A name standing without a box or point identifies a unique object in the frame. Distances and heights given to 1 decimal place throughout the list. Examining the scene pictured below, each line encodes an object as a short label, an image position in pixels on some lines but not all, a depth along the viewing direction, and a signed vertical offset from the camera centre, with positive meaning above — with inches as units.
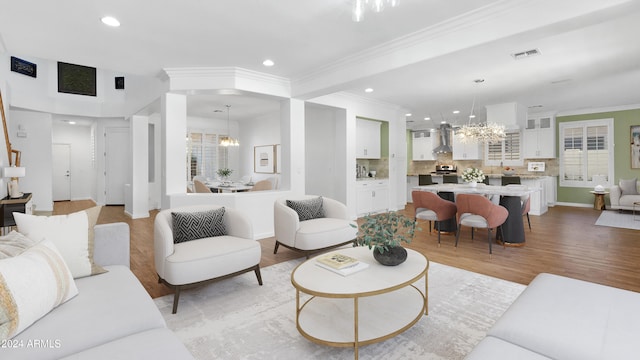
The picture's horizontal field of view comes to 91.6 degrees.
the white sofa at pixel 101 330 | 48.6 -26.7
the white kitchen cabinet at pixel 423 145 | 432.1 +40.2
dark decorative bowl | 89.6 -23.9
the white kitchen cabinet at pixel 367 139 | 274.1 +32.1
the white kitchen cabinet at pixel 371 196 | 264.7 -19.5
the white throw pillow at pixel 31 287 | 49.5 -19.4
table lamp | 171.2 +1.1
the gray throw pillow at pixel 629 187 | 277.6 -13.4
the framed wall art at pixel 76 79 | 285.6 +91.0
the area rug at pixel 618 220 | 223.8 -37.6
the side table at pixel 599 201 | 300.7 -27.9
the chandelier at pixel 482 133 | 244.4 +32.2
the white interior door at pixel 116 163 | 320.2 +13.8
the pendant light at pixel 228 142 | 340.2 +36.5
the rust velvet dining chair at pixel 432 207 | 179.8 -19.5
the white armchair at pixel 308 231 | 140.6 -26.6
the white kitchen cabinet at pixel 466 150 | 383.9 +28.9
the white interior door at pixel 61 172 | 389.7 +5.8
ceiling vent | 153.0 +59.7
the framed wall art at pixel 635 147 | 290.7 +23.5
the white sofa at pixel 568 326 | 48.2 -26.6
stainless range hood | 398.3 +43.6
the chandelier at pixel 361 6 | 91.7 +50.4
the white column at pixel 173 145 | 186.1 +18.5
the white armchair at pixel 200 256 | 99.7 -27.2
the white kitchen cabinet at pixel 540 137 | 326.6 +37.7
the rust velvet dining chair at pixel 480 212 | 159.6 -20.1
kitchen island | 275.6 -15.6
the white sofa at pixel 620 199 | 266.4 -23.2
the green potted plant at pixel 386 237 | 89.7 -18.6
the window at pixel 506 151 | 349.7 +25.3
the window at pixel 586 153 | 307.4 +19.9
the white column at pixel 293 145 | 213.0 +20.6
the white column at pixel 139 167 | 270.7 +8.0
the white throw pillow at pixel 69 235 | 73.4 -14.1
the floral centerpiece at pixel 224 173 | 308.0 +2.3
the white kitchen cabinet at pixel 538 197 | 274.1 -22.2
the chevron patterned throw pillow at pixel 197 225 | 118.6 -19.4
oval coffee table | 74.8 -38.8
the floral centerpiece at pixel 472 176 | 213.2 -1.9
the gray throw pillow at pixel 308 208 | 157.9 -17.1
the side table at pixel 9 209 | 153.9 -16.0
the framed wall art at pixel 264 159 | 342.6 +18.0
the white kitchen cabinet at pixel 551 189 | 322.7 -17.2
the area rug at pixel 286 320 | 77.9 -43.5
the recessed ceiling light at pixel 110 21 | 119.7 +60.8
